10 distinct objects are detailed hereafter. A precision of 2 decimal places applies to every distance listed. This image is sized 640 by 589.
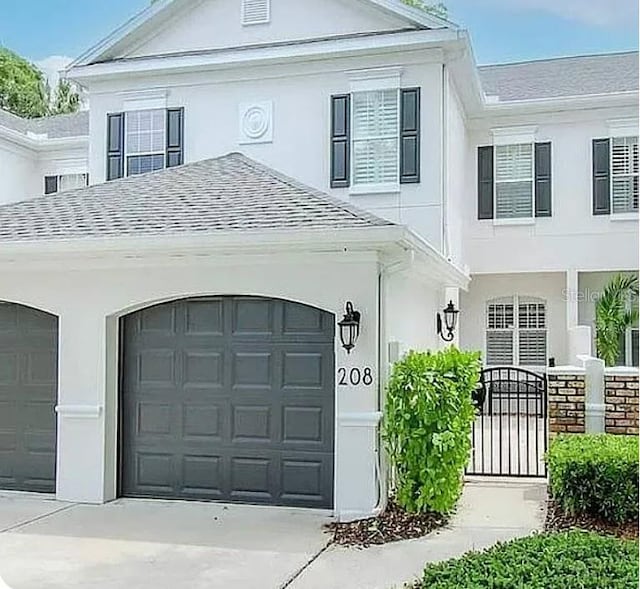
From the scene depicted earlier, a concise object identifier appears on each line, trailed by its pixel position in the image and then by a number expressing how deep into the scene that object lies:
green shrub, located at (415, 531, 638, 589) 3.87
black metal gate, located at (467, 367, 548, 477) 10.60
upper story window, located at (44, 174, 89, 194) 18.03
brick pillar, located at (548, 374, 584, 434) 9.07
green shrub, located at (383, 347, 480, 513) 7.60
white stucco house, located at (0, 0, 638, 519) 8.27
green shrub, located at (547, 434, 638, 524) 7.00
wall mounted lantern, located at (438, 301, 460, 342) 12.39
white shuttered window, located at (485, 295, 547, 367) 16.69
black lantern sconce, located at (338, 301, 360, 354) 7.88
